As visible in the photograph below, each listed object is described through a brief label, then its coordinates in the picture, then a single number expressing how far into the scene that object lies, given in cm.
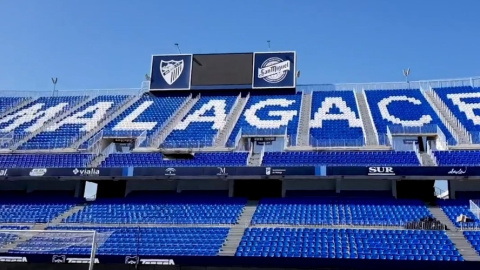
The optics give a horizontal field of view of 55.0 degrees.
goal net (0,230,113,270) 2025
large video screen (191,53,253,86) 3881
